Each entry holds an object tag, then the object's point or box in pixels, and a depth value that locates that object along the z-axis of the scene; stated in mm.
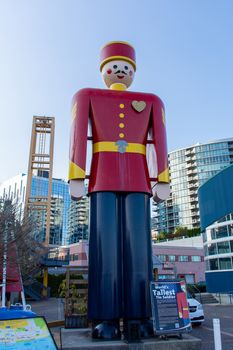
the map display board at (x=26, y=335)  4190
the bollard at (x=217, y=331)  4674
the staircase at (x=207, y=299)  22766
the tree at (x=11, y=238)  9828
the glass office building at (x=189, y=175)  85562
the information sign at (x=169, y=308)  5914
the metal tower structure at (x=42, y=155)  37438
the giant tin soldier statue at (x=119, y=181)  6223
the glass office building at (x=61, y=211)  72250
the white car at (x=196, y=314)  11219
